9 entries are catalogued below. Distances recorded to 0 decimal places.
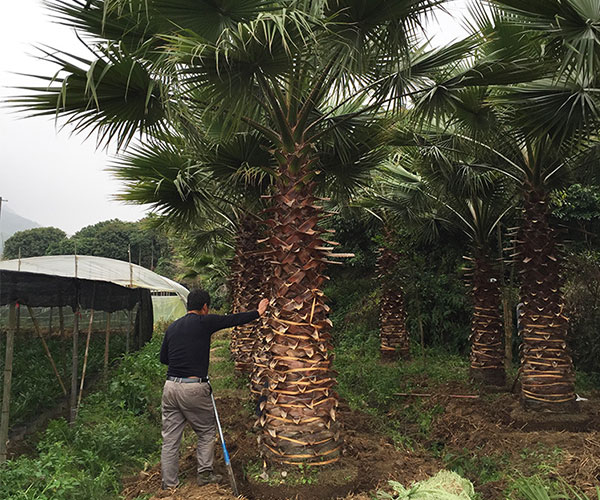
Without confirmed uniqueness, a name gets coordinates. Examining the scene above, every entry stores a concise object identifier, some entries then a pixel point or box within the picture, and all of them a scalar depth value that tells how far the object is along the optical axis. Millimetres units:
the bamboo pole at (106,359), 9205
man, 4289
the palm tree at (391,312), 11898
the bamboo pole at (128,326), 11701
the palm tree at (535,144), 4992
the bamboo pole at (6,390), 4886
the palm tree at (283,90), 3920
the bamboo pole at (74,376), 6769
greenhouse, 5863
